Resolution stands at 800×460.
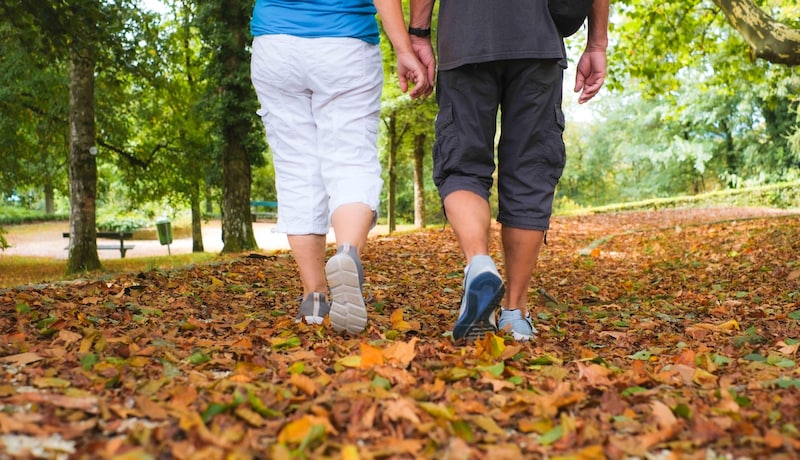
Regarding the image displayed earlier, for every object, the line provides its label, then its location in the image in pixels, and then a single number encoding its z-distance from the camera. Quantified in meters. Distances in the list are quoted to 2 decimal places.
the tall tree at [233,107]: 11.06
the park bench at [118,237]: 18.42
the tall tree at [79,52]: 5.64
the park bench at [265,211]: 33.20
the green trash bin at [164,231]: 18.27
